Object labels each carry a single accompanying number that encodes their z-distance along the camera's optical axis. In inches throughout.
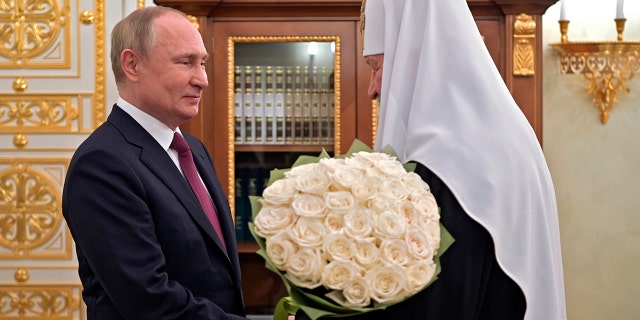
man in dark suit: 66.8
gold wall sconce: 157.6
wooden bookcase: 137.6
